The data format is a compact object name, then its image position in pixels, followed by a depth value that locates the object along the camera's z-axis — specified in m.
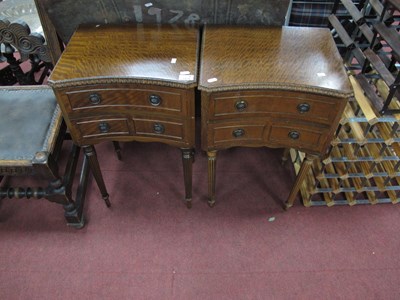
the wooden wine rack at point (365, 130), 1.14
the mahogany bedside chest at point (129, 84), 1.02
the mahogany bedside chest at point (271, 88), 1.01
